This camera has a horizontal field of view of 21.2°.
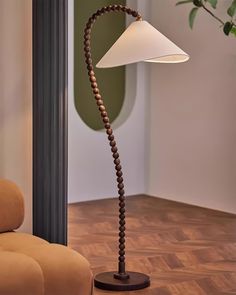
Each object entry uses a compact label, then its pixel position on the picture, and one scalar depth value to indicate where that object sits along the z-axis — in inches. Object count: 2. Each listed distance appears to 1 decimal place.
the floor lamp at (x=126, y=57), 133.9
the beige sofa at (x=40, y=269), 99.2
